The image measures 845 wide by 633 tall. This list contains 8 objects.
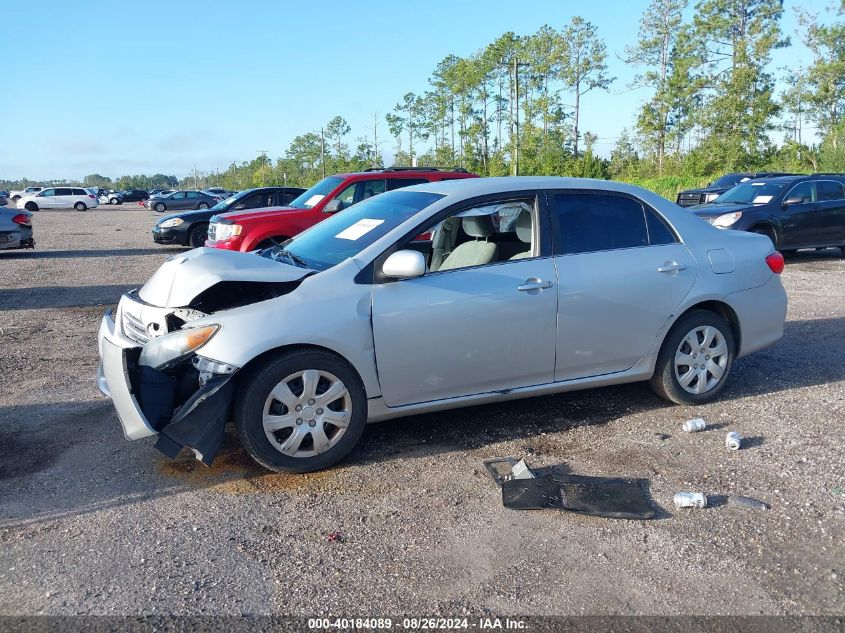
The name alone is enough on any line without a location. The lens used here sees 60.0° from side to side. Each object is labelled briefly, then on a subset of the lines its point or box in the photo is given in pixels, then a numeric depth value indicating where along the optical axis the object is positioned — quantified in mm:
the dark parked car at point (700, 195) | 19938
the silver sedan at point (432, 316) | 4184
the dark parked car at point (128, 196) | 72000
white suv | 52534
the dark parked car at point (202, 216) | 17141
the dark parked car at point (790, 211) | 13914
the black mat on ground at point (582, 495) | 3885
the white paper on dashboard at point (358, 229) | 4980
